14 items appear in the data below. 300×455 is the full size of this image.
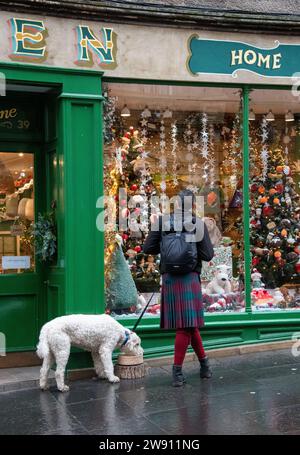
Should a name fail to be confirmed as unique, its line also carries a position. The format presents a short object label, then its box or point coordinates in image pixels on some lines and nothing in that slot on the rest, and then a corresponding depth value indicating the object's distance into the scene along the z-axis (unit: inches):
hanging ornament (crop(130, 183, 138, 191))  309.9
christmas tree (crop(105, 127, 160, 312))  292.7
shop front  271.4
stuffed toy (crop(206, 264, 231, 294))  310.2
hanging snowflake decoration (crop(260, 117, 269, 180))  329.1
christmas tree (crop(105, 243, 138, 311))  287.9
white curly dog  242.5
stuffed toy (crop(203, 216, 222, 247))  319.9
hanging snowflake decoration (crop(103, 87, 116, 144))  288.0
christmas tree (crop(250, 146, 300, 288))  322.7
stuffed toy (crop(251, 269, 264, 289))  314.7
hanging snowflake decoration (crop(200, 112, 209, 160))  324.5
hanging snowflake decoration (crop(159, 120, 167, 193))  316.8
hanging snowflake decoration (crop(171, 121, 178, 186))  318.7
